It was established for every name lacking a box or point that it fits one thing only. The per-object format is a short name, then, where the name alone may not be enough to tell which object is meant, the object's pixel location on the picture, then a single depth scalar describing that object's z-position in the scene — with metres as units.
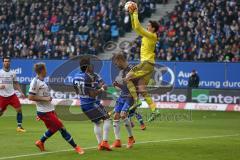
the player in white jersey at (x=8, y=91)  21.50
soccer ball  16.58
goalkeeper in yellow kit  17.23
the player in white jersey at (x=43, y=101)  15.38
